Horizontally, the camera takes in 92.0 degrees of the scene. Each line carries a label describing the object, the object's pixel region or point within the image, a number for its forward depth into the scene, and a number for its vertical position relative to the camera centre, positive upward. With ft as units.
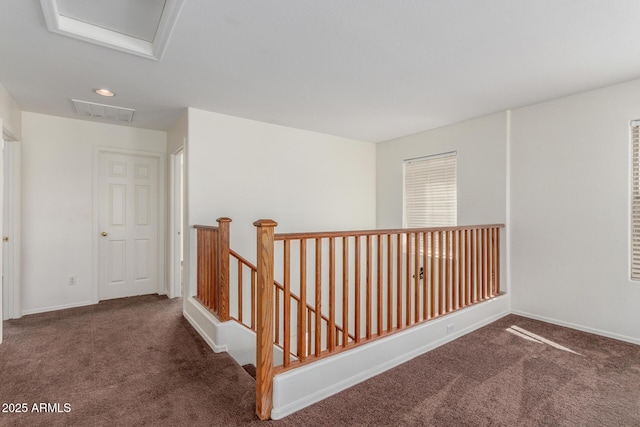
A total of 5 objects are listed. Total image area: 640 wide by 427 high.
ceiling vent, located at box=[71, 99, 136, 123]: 10.24 +3.59
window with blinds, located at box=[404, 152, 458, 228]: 12.88 +0.91
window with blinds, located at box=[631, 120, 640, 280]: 8.52 +0.31
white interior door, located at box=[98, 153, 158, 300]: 12.78 -0.51
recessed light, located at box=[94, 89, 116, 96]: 9.04 +3.59
